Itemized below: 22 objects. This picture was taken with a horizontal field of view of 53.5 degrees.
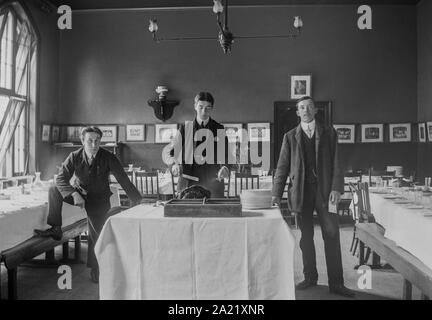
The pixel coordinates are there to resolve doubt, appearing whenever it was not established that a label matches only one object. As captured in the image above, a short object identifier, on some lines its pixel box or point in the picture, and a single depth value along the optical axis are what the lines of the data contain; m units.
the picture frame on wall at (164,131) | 8.52
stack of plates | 2.73
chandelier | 4.57
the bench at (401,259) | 2.71
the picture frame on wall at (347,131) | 8.32
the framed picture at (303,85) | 8.30
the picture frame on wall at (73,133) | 8.62
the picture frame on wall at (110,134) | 8.60
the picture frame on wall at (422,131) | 7.80
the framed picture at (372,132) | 8.31
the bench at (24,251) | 3.14
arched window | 7.00
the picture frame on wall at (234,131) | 8.35
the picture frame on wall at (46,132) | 8.06
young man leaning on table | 3.87
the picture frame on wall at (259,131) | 8.41
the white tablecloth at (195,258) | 2.40
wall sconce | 8.30
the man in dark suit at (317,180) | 3.49
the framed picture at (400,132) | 8.27
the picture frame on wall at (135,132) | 8.58
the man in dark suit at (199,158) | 3.26
